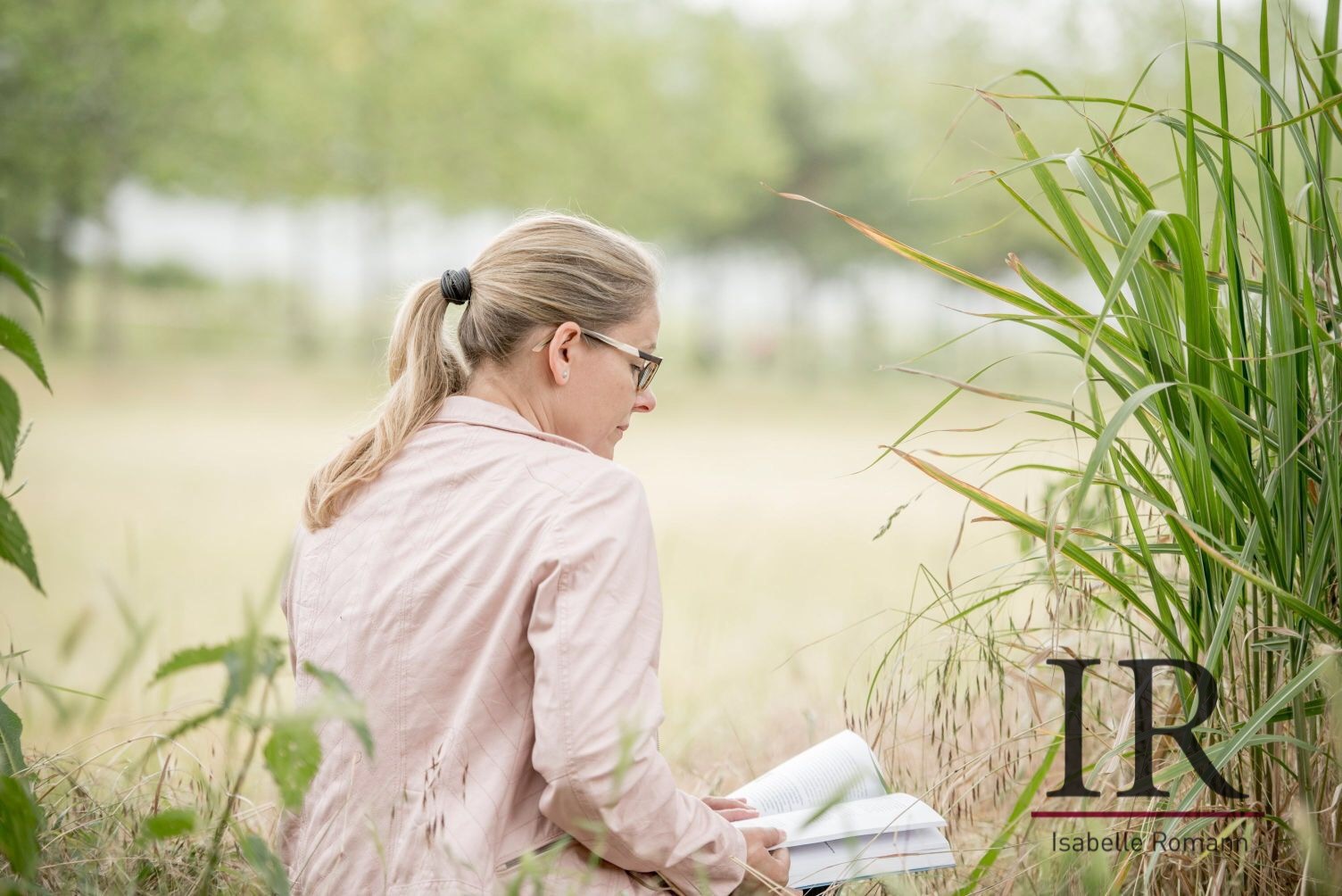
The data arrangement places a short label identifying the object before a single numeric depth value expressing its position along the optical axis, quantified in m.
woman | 6.69
